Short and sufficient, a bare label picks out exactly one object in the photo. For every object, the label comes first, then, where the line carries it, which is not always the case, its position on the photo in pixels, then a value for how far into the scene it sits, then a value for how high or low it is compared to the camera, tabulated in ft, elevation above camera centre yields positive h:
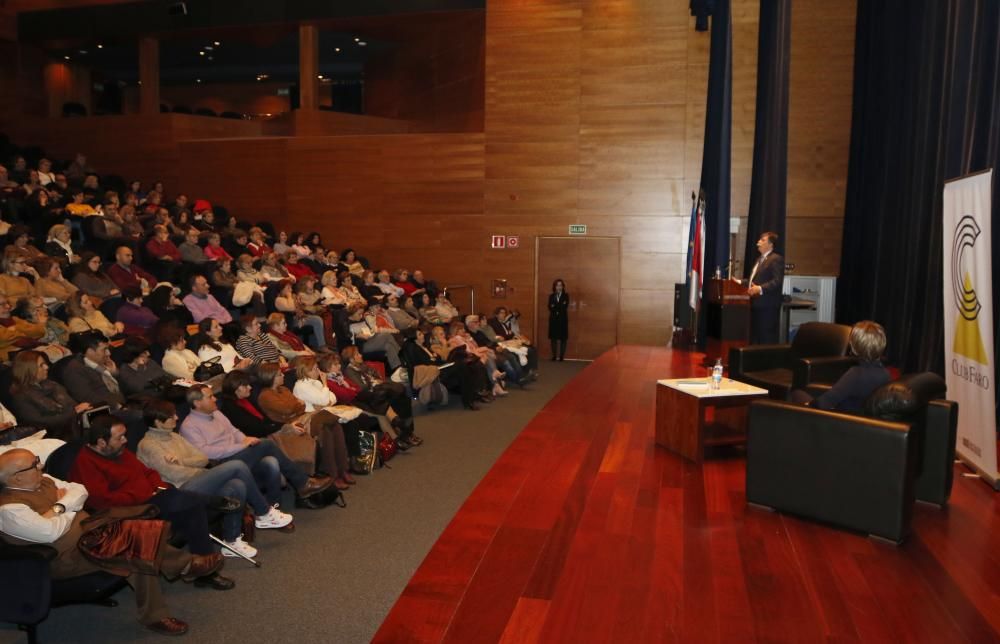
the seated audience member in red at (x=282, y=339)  21.91 -2.62
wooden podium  22.04 -1.60
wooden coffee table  14.34 -3.05
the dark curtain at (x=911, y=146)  18.11 +3.43
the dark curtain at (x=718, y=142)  28.60 +4.45
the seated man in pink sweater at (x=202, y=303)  23.30 -1.71
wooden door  36.29 -1.38
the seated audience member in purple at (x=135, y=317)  21.02 -1.96
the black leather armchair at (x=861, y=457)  10.73 -2.84
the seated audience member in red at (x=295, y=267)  31.60 -0.76
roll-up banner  12.46 -0.86
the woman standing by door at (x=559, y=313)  36.17 -2.68
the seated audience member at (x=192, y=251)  27.40 -0.15
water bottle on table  14.84 -2.28
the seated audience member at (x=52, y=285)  21.03 -1.16
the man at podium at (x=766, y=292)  21.47 -0.89
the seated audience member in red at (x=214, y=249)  28.86 -0.07
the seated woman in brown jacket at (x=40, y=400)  13.89 -2.87
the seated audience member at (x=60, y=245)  24.00 -0.04
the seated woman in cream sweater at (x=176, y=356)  18.12 -2.61
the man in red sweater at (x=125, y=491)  10.99 -3.56
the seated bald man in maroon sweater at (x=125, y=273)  23.68 -0.87
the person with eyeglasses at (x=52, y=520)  9.50 -3.47
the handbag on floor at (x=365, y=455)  17.28 -4.59
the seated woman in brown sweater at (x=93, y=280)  22.22 -1.03
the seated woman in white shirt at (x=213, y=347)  19.31 -2.53
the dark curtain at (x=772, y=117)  26.63 +5.00
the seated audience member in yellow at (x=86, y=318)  19.35 -1.89
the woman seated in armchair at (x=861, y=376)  12.00 -1.76
